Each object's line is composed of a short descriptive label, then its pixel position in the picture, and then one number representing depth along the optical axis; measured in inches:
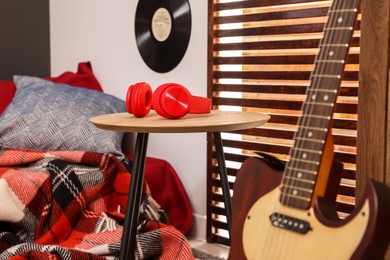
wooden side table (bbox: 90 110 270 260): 52.9
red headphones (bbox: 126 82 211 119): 57.5
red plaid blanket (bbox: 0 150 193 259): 67.3
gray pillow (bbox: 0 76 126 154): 87.4
